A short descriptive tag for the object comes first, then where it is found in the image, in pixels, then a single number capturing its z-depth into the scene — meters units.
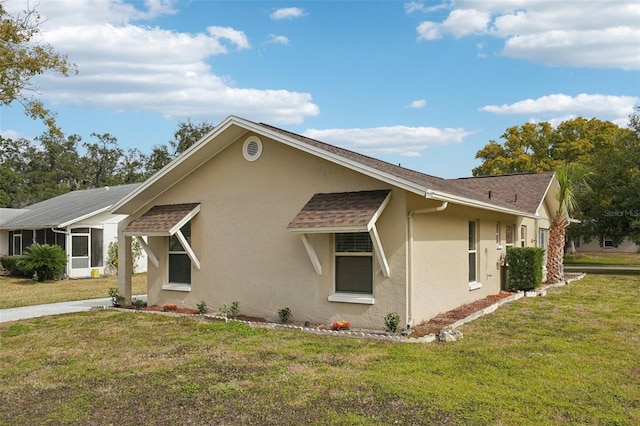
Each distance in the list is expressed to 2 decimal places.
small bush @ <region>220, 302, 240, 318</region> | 11.16
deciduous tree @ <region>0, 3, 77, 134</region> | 14.09
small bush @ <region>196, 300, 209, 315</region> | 11.62
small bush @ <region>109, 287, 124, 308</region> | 13.25
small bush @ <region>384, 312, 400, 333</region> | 9.09
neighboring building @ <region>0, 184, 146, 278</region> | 23.61
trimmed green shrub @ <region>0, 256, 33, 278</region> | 23.73
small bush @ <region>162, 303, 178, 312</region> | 12.15
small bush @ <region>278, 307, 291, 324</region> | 10.45
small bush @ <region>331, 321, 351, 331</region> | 9.52
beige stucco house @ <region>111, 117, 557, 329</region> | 9.44
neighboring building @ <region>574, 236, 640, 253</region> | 46.75
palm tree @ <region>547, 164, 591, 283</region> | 18.53
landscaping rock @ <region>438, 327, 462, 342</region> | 8.50
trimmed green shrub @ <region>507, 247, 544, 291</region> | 15.05
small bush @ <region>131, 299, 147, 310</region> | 12.76
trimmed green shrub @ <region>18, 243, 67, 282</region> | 21.77
